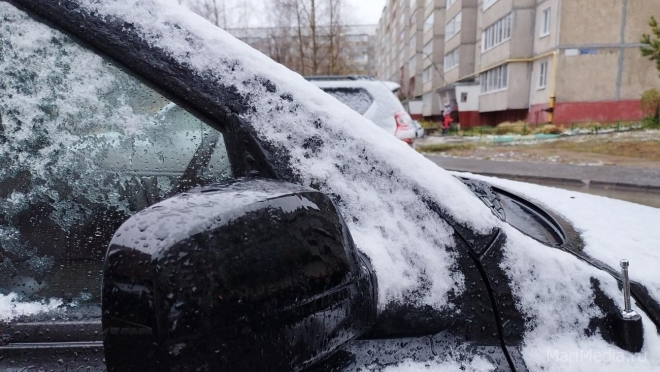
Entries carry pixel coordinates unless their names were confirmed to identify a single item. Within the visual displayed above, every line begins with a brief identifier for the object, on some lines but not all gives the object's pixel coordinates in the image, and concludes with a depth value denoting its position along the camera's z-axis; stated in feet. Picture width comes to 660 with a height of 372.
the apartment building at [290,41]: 98.32
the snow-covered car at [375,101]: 28.50
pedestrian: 97.93
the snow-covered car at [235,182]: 3.04
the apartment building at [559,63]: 76.79
